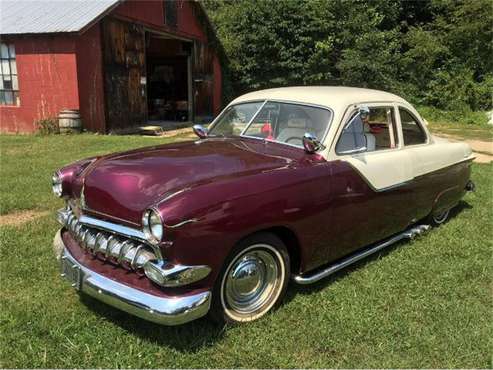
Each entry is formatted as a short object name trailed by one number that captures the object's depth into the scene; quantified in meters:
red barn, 12.67
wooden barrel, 12.70
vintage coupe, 2.87
